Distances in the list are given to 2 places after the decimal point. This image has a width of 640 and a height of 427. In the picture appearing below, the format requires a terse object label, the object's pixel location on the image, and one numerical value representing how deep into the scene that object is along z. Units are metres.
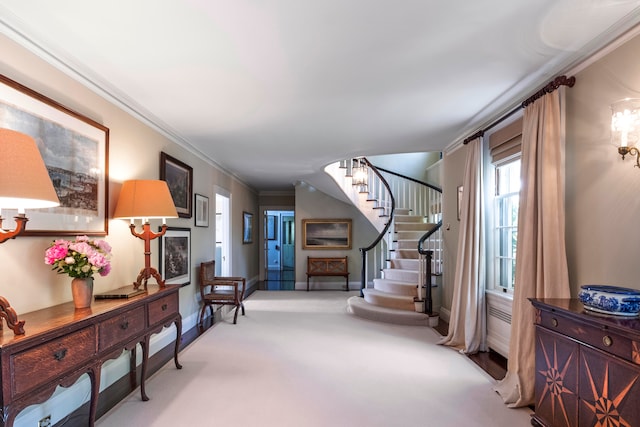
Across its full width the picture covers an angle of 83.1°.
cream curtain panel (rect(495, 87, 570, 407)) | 2.59
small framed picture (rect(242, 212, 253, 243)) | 8.46
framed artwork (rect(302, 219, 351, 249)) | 9.04
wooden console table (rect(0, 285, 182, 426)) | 1.60
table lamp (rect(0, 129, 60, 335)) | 1.54
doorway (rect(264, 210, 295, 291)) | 12.52
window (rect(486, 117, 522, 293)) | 3.65
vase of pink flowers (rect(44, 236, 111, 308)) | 2.20
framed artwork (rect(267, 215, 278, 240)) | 13.07
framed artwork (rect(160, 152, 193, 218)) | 4.16
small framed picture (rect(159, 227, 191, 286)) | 4.16
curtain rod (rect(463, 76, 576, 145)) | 2.57
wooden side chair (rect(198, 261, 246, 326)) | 5.29
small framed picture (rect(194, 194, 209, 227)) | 5.30
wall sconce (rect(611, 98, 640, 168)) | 1.98
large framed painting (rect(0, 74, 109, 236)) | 2.14
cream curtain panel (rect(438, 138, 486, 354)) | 3.88
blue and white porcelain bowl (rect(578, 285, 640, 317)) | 1.84
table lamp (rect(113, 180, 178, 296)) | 3.05
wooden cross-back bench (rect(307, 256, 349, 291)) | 8.79
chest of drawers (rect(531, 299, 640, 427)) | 1.70
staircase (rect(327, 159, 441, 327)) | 5.30
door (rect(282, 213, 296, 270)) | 13.79
